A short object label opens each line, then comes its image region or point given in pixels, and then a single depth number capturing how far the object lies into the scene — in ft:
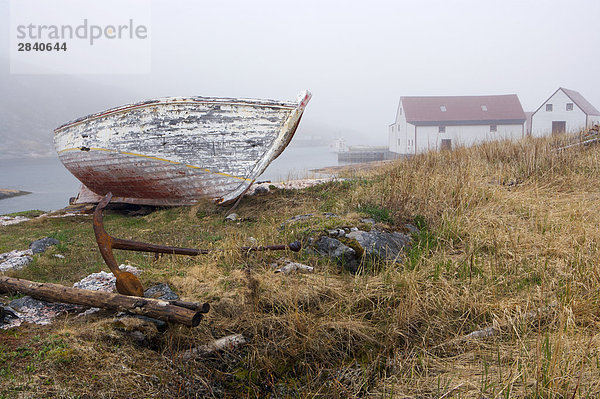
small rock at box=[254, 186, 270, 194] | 33.54
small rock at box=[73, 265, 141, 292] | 13.46
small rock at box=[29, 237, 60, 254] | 19.02
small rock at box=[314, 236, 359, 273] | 14.82
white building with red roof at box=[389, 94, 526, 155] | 116.98
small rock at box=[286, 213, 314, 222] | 19.12
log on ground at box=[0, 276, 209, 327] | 9.99
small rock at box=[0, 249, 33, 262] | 18.21
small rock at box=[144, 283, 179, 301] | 12.15
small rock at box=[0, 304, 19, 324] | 11.02
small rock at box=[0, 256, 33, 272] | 16.41
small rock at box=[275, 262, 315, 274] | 13.87
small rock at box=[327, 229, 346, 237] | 16.10
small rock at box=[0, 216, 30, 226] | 31.50
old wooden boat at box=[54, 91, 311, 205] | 28.94
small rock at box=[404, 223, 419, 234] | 17.72
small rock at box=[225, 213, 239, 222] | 26.03
